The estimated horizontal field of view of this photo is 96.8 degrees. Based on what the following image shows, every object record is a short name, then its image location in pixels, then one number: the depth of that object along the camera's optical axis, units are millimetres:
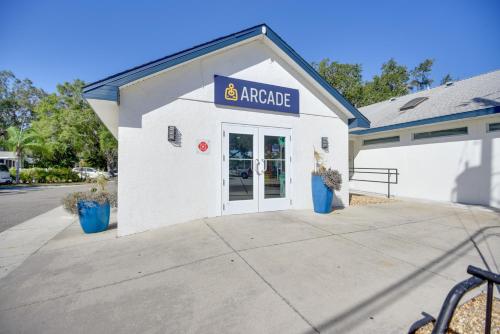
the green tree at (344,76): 25516
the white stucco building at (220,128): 4758
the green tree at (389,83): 26188
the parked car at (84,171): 24253
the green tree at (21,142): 20342
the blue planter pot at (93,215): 4719
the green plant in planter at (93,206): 4734
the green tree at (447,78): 31586
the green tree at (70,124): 22312
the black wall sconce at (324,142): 6934
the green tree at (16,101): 35000
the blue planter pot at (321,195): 6191
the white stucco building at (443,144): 7098
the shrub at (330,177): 6086
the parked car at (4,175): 18375
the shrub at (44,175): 20438
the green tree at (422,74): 28562
